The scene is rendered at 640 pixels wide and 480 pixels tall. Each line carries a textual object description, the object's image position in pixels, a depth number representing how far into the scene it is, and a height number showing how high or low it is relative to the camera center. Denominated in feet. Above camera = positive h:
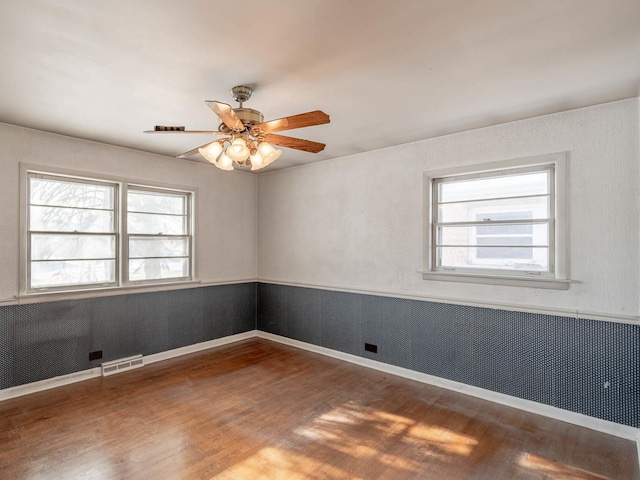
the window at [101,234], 12.05 +0.34
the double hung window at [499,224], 10.34 +0.64
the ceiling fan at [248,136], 7.38 +2.48
